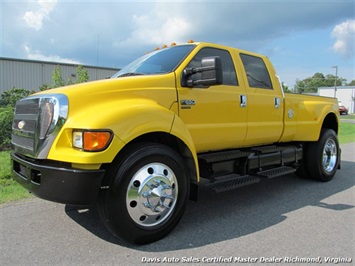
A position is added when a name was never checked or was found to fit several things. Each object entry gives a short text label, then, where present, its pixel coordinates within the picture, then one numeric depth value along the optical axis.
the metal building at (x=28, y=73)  22.44
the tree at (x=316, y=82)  105.68
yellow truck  3.00
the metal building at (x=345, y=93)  66.26
